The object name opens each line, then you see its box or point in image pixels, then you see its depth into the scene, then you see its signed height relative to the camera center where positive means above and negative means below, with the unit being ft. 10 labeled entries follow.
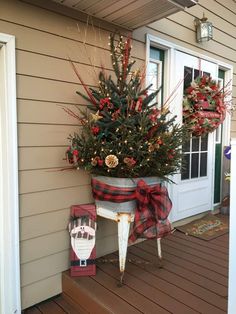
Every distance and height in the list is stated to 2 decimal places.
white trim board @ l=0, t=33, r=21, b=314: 5.99 -0.97
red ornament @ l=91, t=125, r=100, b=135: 6.48 +0.31
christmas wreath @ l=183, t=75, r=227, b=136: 10.45 +1.44
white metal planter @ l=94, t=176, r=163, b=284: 6.55 -1.64
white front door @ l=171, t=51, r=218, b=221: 10.35 -0.96
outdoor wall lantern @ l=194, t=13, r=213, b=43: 10.52 +4.28
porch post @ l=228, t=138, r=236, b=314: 4.30 -1.53
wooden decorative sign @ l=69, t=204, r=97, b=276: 6.97 -2.53
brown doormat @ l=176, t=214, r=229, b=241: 9.98 -3.20
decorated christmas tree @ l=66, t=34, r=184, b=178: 6.35 +0.21
